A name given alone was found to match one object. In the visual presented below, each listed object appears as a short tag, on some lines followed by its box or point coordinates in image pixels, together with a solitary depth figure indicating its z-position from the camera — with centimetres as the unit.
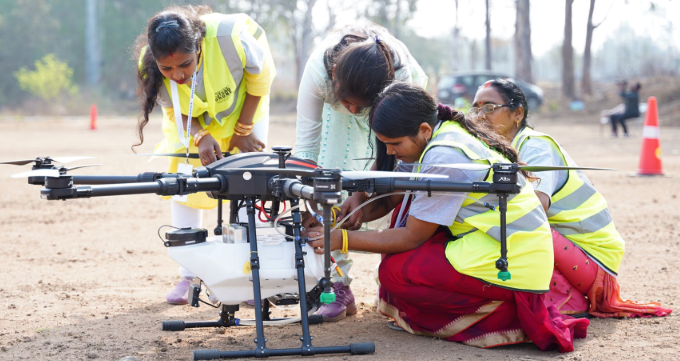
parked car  2734
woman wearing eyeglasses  359
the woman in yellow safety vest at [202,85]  369
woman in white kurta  343
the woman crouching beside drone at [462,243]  311
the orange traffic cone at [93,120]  2320
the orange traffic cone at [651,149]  981
